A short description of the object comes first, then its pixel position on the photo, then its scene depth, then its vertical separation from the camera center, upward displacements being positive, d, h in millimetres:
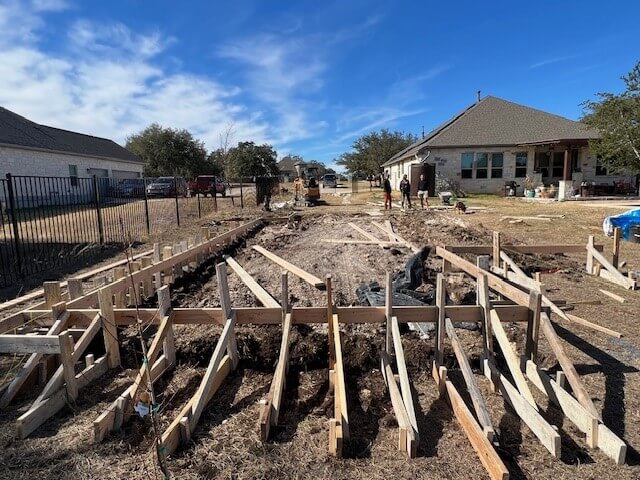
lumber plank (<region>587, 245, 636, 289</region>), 6504 -1591
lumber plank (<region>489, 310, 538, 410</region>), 3217 -1550
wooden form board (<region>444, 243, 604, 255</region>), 7125 -1245
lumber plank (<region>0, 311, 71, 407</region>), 3396 -1609
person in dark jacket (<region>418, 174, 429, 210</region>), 20238 -460
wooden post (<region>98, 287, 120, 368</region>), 3883 -1362
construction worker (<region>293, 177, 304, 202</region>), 26238 -155
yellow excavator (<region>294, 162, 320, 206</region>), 24062 -465
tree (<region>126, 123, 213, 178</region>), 51688 +4650
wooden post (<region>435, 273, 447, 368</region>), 3701 -1341
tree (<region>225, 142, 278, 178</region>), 63156 +4207
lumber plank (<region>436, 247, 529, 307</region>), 4123 -1211
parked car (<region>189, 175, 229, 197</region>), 31052 +132
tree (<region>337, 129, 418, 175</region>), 60094 +5214
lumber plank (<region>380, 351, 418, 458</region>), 2736 -1687
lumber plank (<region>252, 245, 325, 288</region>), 6370 -1521
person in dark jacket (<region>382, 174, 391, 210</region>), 19734 -376
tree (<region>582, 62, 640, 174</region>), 17875 +2422
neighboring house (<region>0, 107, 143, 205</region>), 23109 +2488
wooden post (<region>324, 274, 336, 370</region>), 3736 -1354
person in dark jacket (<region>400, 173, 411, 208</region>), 19672 -369
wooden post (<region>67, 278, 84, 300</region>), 4331 -1072
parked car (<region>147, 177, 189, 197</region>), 27359 -19
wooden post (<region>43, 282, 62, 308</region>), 4055 -1043
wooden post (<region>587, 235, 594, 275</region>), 7189 -1442
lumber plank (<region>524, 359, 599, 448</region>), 2793 -1726
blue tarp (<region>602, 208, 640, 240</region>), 11086 -1226
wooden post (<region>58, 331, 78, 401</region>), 3324 -1453
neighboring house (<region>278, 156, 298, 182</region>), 96738 +4862
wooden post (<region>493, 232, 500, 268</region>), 7025 -1224
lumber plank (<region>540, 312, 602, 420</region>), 2979 -1537
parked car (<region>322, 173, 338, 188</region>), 56862 +457
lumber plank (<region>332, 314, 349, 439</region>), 2875 -1602
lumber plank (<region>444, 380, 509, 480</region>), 2448 -1743
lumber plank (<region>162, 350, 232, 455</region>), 2698 -1683
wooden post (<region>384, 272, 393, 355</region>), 3759 -1244
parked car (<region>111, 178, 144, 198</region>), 15238 -32
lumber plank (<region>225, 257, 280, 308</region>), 5366 -1522
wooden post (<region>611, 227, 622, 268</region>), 7121 -1248
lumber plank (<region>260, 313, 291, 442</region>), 2867 -1630
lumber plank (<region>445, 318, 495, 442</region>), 2760 -1622
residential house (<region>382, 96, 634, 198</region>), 26562 +1641
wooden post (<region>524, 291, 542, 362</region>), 3760 -1369
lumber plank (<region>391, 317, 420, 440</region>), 2910 -1570
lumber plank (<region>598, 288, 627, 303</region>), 5984 -1801
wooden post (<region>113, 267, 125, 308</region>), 4922 -1285
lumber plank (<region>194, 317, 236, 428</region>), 3016 -1555
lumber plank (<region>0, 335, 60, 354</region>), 3385 -1303
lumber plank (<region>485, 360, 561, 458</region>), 2701 -1733
